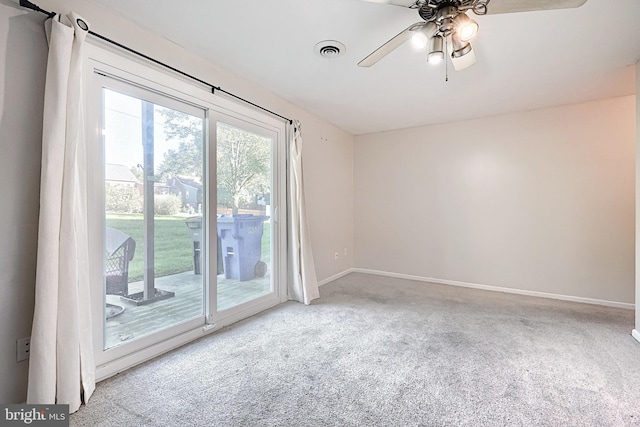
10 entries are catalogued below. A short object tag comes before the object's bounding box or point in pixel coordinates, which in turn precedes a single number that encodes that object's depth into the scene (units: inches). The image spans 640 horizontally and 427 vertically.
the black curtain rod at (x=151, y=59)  58.2
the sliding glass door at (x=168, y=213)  73.4
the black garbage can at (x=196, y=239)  96.6
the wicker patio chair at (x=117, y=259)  75.2
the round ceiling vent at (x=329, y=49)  84.8
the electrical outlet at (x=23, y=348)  58.6
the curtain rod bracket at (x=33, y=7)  57.4
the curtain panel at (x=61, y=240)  56.2
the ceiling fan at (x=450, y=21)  55.2
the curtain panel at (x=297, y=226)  130.3
